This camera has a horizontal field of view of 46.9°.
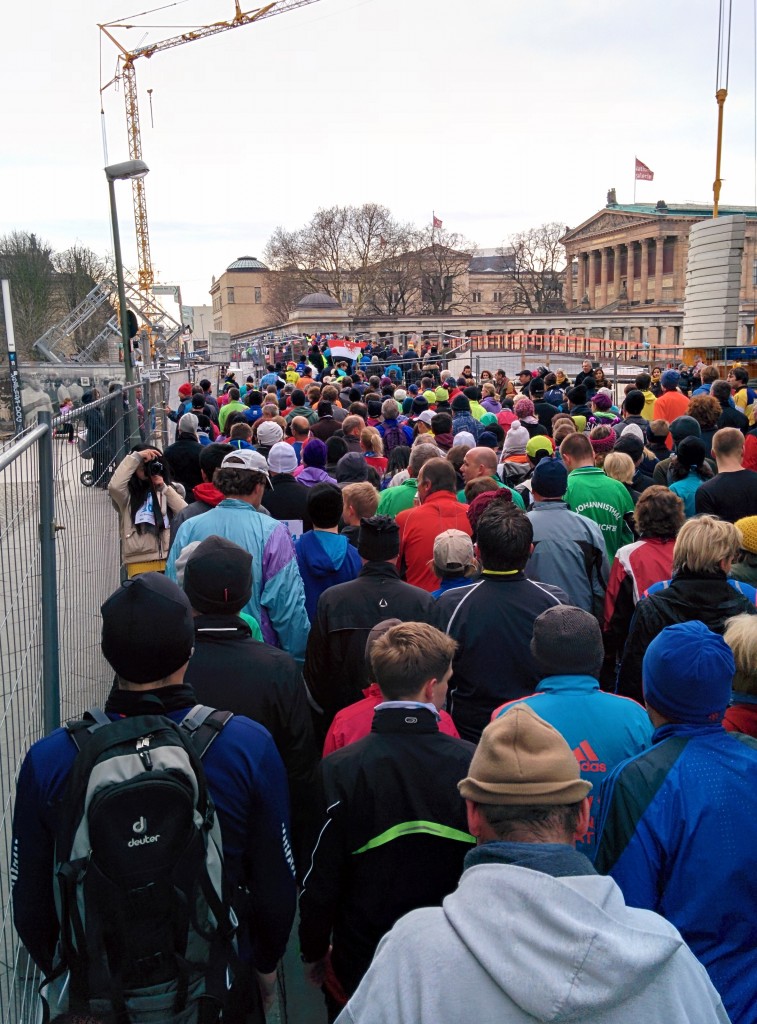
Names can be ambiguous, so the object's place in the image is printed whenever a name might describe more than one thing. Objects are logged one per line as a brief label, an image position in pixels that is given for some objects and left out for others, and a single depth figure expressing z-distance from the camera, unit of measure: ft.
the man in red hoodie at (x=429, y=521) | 18.61
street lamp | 39.32
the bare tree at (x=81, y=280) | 181.16
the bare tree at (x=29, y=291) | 158.71
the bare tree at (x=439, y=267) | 312.91
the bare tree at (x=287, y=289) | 320.70
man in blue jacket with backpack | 6.81
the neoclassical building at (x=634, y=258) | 298.76
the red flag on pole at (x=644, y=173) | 249.55
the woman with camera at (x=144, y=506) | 20.51
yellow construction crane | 317.54
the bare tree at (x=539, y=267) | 357.41
